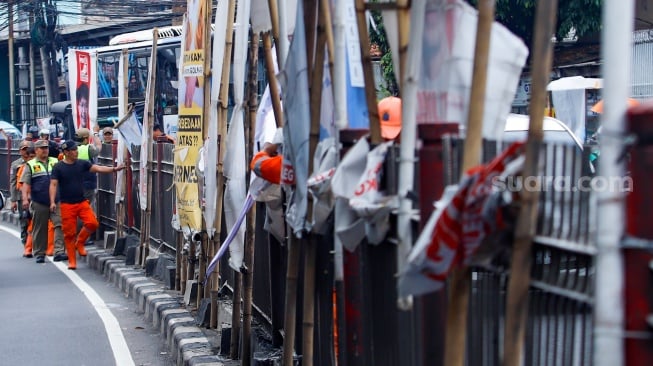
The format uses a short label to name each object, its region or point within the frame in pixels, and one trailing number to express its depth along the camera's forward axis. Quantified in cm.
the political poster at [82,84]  3181
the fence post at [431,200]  602
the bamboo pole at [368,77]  703
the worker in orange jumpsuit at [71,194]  2572
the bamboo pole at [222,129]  1381
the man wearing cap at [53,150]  3011
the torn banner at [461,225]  484
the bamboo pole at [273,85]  1105
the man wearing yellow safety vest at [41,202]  2761
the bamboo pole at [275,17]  1049
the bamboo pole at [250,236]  1225
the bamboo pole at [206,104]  1556
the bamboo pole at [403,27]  636
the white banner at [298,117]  887
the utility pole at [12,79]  7579
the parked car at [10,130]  6677
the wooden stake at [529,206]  452
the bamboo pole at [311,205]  841
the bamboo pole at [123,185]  2560
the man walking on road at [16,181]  3029
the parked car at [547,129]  1605
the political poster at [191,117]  1602
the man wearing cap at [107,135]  3325
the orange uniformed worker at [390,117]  850
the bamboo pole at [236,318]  1280
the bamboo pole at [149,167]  2128
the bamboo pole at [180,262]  1878
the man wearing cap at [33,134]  3817
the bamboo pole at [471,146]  519
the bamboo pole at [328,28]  828
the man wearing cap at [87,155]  2839
